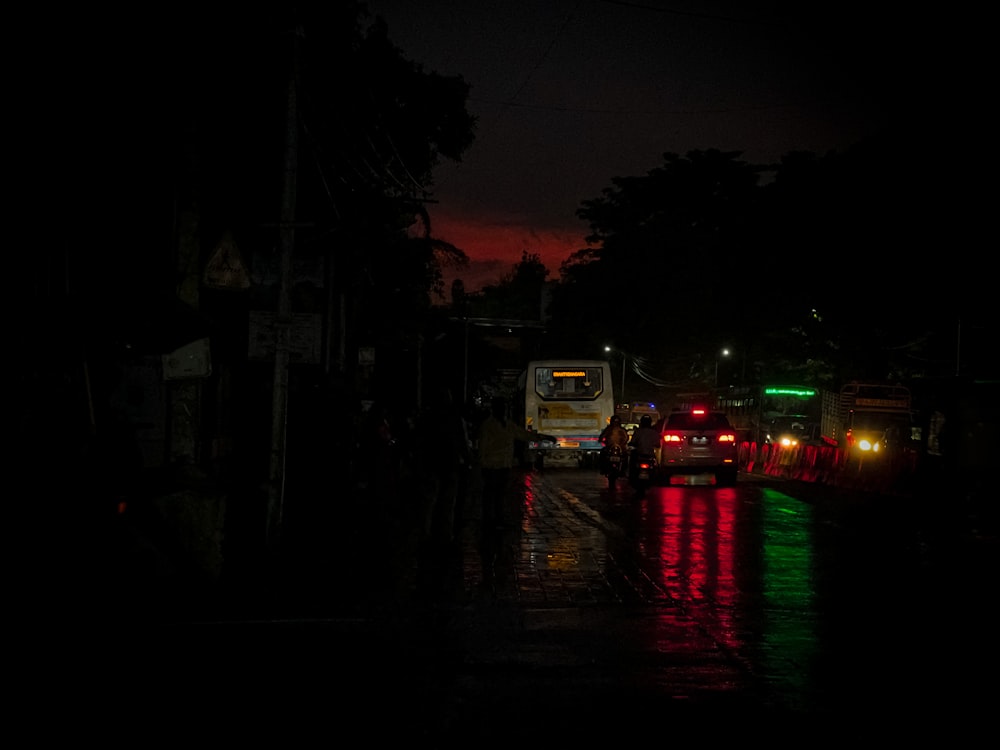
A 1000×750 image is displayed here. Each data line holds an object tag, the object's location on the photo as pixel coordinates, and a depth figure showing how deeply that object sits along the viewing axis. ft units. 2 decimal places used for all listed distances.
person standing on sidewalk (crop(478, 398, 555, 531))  48.06
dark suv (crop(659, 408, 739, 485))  83.97
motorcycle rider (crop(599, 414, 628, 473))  86.84
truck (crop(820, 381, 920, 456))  115.85
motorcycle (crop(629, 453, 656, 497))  74.08
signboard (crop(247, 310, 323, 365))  43.16
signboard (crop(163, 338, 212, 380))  46.60
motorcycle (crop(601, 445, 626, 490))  83.61
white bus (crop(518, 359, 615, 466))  122.11
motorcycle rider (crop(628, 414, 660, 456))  77.92
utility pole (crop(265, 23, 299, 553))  42.70
